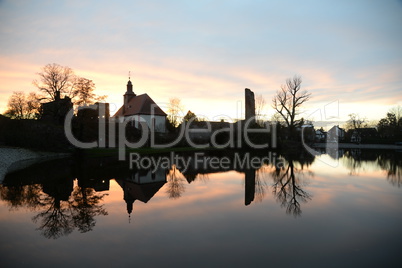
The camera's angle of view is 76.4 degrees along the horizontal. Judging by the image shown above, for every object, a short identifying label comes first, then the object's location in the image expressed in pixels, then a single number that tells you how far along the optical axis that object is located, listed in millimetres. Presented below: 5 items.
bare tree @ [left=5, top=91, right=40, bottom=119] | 41281
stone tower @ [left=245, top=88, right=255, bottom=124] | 37031
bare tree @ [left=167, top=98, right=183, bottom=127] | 61106
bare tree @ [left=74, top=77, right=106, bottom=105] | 30406
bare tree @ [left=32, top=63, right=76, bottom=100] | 32438
